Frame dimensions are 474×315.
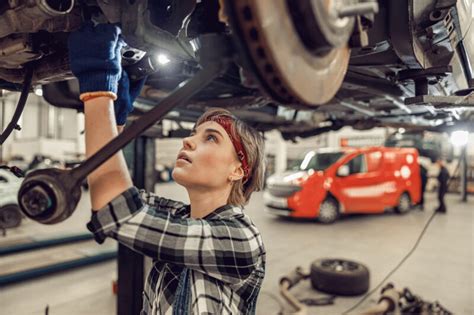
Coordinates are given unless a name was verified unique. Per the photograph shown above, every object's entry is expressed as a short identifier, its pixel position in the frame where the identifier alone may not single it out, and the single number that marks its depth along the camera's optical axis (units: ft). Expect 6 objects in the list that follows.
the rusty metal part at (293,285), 9.03
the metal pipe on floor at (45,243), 13.37
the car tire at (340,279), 10.69
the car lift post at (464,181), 31.75
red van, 21.31
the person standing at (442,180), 24.08
